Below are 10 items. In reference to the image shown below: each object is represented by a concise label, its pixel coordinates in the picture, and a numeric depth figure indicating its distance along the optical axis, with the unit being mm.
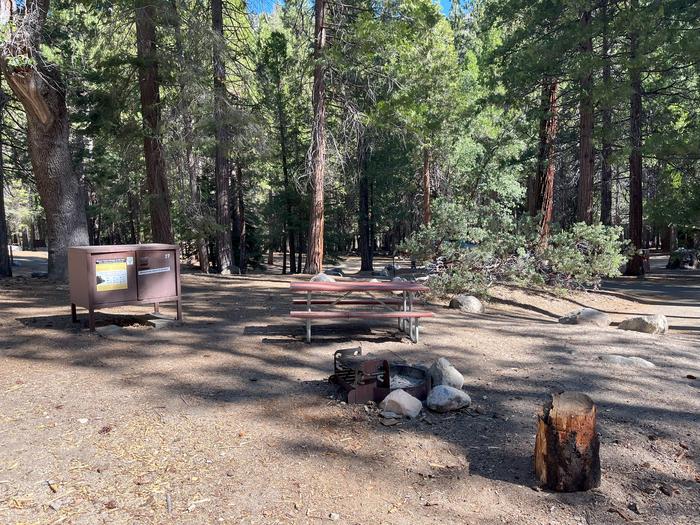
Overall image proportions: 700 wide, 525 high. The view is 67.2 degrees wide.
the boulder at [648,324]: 9062
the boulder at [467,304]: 10695
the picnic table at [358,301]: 6641
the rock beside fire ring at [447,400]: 4621
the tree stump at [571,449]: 3342
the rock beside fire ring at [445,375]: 5078
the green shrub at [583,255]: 13719
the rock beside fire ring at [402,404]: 4508
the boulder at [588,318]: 9773
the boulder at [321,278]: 11438
